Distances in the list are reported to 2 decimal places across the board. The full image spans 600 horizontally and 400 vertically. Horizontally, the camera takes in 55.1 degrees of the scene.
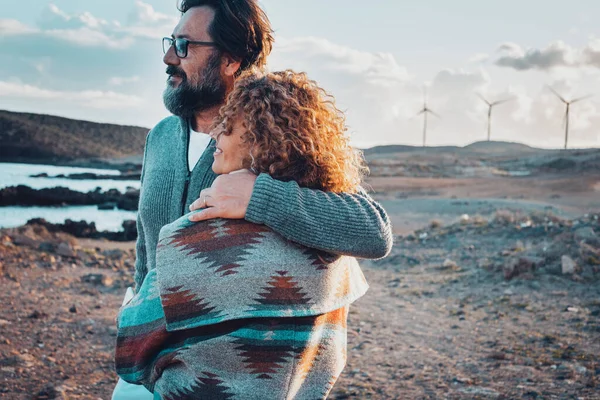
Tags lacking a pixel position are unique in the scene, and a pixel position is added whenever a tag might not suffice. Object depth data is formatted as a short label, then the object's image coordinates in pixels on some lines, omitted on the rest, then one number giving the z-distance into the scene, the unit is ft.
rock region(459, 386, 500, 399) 13.36
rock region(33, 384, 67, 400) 12.61
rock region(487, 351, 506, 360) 15.87
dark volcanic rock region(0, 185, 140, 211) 64.64
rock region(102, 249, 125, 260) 28.55
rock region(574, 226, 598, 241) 26.55
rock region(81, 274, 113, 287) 22.95
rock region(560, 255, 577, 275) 23.30
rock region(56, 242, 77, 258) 26.53
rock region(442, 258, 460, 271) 27.02
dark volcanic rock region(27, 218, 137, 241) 41.06
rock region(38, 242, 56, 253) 27.06
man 7.23
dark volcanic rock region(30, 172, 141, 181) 118.42
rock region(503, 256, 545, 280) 23.88
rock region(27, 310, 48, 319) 17.77
